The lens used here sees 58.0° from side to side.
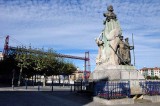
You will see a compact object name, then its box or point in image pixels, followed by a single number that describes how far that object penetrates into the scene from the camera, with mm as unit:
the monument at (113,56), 9066
